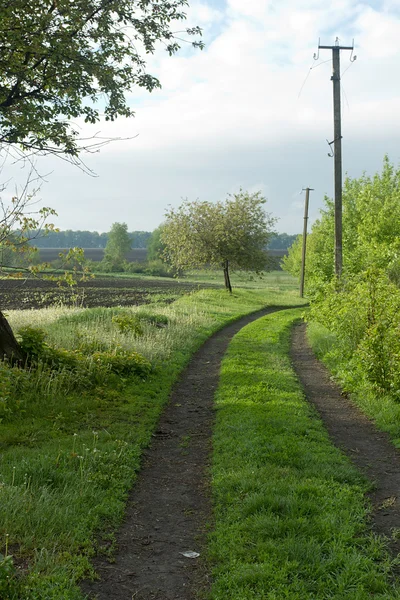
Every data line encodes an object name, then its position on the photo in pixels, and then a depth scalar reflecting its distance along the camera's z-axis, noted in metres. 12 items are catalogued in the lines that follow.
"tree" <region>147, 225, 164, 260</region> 104.79
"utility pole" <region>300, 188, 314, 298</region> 45.14
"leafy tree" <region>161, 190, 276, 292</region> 37.91
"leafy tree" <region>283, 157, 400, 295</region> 24.25
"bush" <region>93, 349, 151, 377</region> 11.85
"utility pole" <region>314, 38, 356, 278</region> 19.78
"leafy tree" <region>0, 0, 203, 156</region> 9.70
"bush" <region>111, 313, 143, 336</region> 16.25
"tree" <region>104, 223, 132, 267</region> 109.31
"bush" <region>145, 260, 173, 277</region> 86.06
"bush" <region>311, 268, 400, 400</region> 10.77
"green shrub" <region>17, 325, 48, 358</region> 11.34
